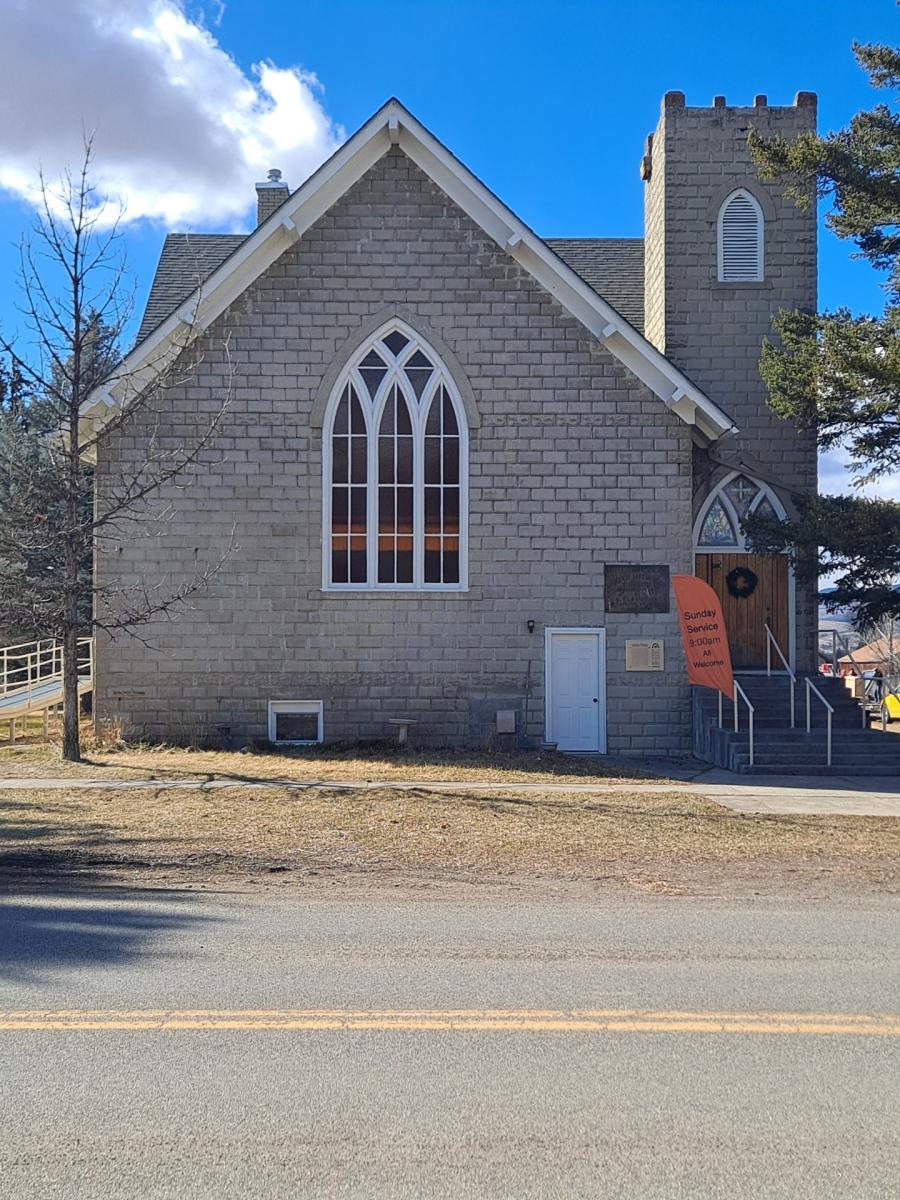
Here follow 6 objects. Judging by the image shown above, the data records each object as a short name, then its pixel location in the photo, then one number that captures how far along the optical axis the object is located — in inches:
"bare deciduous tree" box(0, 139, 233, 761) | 605.3
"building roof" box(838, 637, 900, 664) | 2813.5
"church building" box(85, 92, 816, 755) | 676.7
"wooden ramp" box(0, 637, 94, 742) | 766.5
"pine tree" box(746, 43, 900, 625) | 603.2
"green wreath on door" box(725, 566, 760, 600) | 730.2
